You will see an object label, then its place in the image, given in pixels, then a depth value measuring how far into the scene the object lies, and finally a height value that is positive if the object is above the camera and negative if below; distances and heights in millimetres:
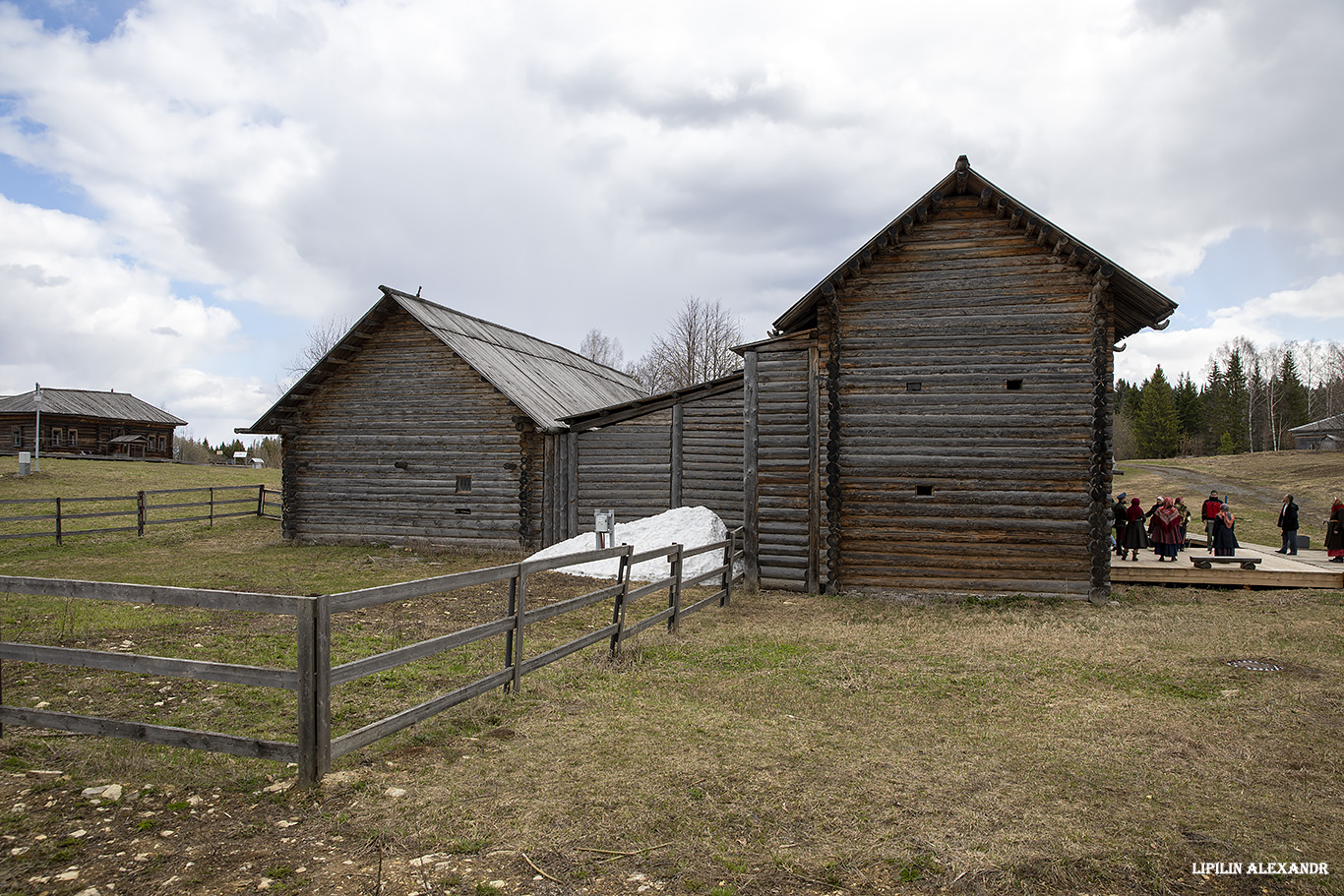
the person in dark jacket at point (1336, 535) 17562 -1596
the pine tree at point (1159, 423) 73562 +4271
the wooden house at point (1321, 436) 55906 +2401
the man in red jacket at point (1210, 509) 18422 -1044
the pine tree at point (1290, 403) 70631 +5974
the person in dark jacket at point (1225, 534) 17094 -1530
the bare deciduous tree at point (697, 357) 49656 +7299
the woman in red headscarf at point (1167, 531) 17016 -1455
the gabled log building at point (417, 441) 21516 +723
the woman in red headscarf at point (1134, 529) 17156 -1424
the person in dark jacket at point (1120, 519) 17266 -1217
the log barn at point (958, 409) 13922 +1096
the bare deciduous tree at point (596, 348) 66812 +10487
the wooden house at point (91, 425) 48062 +2732
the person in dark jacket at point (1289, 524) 19344 -1492
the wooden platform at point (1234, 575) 14688 -2125
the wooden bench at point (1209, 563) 15133 -1916
